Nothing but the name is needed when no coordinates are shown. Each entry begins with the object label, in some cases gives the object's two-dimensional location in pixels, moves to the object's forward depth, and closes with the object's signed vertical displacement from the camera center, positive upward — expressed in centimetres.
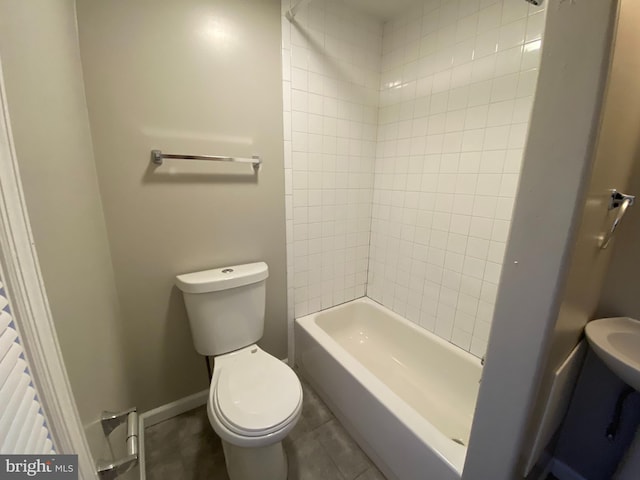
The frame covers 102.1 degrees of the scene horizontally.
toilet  100 -90
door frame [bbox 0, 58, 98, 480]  33 -18
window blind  30 -28
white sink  77 -51
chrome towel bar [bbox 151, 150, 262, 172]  118 +10
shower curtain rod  129 +87
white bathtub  105 -110
